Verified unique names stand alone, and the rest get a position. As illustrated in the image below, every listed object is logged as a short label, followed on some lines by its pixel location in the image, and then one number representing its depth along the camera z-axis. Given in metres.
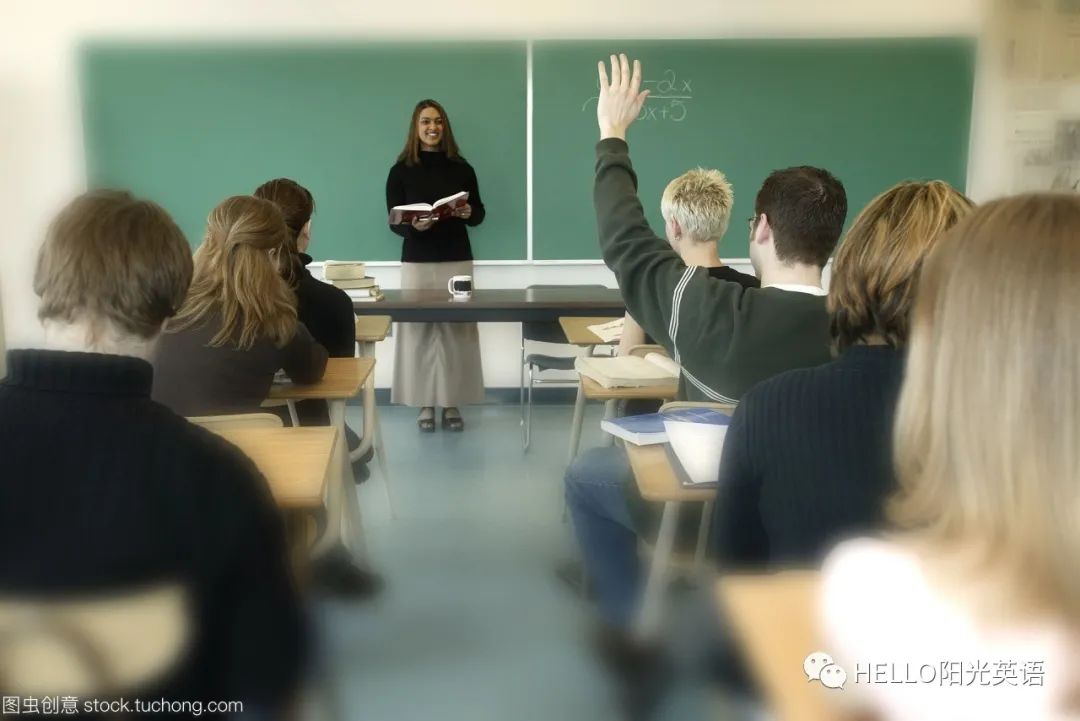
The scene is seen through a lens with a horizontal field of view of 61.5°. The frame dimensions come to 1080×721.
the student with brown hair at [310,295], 2.86
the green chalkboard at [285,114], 4.78
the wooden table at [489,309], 3.90
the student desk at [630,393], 2.68
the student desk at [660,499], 1.65
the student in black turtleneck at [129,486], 1.04
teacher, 4.64
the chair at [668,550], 1.91
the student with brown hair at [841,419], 1.28
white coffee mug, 4.08
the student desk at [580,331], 3.32
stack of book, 4.01
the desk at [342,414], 2.38
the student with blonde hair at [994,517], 0.75
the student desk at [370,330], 3.36
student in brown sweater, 2.23
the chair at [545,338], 4.25
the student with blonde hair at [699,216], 2.73
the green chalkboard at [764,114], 4.83
